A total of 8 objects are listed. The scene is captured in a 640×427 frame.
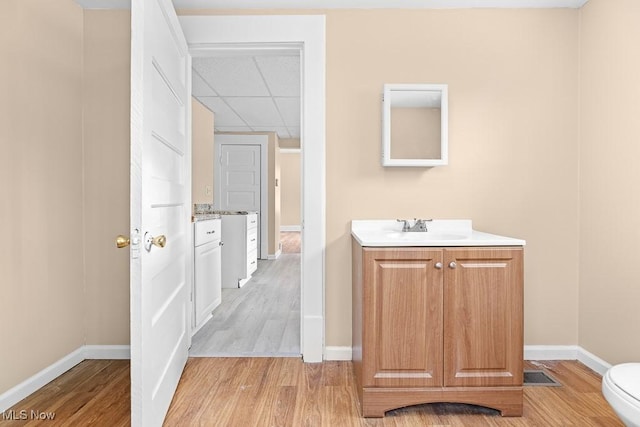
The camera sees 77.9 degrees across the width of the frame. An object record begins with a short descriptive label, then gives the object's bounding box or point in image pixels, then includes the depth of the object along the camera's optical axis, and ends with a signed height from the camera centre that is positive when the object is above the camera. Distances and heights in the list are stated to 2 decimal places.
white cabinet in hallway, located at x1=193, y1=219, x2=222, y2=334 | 3.07 -0.51
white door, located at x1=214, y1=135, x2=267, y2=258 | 6.80 +0.59
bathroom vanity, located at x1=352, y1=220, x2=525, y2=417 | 1.83 -0.53
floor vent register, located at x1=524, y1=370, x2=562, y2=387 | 2.15 -0.94
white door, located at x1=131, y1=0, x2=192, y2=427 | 1.45 +0.02
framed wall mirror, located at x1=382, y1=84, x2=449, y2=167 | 2.41 +0.51
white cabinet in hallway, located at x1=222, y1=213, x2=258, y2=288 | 4.68 -0.48
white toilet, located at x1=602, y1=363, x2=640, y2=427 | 1.11 -0.53
